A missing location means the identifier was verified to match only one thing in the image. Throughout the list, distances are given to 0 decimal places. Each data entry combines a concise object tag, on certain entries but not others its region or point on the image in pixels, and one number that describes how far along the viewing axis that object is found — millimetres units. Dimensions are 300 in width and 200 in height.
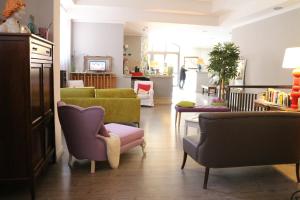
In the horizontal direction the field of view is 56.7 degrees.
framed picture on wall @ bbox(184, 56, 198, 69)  17062
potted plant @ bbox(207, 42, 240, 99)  7613
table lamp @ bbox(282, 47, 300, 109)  4484
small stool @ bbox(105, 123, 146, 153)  3748
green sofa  5359
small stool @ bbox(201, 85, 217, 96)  12312
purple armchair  3258
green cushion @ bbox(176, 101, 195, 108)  5730
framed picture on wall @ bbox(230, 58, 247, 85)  8891
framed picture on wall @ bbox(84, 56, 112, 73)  9109
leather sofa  2863
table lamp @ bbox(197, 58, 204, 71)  15914
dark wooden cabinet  2432
